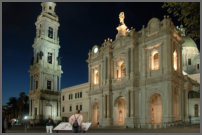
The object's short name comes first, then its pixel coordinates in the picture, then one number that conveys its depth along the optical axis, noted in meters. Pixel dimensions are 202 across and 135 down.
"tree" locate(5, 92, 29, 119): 88.87
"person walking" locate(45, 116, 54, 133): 23.80
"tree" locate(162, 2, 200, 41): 19.31
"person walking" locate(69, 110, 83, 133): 14.31
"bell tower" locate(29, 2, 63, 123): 66.06
